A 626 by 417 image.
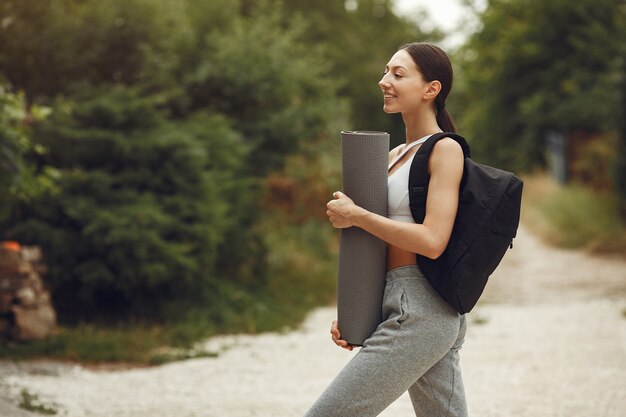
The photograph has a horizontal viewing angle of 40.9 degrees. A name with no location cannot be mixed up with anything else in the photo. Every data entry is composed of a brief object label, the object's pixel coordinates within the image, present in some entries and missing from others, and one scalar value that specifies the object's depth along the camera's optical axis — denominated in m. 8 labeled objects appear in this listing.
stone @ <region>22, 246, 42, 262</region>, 7.39
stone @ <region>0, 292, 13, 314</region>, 7.20
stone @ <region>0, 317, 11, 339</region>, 7.25
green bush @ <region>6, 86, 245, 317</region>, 7.75
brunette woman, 2.64
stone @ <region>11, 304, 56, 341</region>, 7.21
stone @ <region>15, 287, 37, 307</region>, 7.20
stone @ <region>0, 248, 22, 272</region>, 7.21
